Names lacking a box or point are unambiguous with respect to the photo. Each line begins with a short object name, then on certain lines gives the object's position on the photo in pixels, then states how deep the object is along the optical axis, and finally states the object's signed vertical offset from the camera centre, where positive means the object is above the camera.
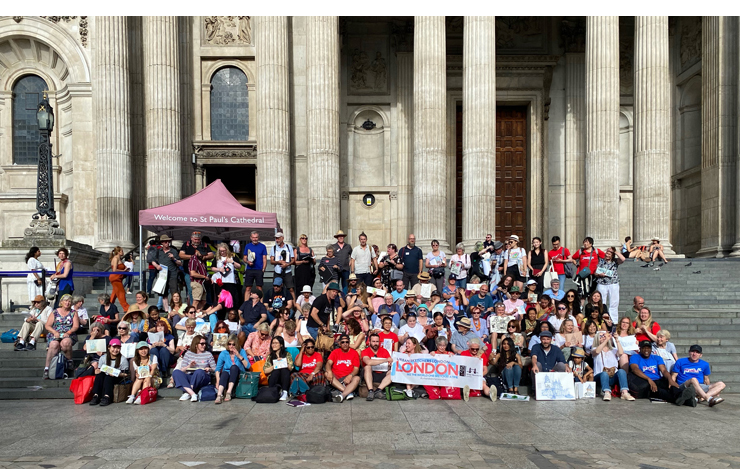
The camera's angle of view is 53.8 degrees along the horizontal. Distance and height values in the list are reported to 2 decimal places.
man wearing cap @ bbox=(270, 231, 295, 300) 17.02 -0.84
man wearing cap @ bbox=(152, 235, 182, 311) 16.91 -0.88
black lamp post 20.12 +1.64
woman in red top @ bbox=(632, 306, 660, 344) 13.85 -2.09
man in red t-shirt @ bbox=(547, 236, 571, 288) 17.72 -0.93
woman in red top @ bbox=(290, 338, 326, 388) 13.02 -2.59
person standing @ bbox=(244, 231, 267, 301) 16.97 -0.94
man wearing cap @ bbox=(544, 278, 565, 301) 16.22 -1.62
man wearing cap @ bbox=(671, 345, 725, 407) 12.39 -2.73
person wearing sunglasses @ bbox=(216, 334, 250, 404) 12.90 -2.60
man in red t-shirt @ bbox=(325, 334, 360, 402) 12.98 -2.62
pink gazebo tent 17.86 +0.17
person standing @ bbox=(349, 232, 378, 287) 18.06 -1.03
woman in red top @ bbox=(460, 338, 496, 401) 13.02 -2.47
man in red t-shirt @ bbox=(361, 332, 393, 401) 13.14 -2.67
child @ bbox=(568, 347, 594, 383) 13.38 -2.73
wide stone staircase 13.95 -2.34
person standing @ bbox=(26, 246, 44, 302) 17.31 -1.16
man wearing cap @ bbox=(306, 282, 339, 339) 15.07 -1.87
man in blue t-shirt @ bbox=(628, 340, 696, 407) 12.69 -2.81
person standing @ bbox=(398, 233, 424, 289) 18.02 -0.99
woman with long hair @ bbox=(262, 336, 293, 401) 13.01 -2.61
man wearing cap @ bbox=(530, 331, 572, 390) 13.23 -2.51
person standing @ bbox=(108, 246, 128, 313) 17.45 -1.36
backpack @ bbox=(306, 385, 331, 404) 12.56 -2.99
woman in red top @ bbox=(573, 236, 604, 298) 17.19 -1.06
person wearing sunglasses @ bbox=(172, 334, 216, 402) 13.10 -2.66
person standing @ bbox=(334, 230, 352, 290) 18.00 -0.82
